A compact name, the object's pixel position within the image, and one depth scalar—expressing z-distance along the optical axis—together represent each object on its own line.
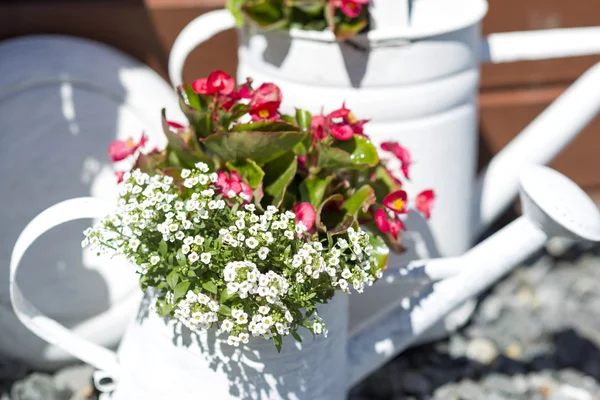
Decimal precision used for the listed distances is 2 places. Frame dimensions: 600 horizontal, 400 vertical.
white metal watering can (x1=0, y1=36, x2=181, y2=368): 1.53
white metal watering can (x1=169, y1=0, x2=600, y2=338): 1.42
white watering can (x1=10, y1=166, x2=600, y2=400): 1.26
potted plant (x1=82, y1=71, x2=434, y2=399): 1.21
